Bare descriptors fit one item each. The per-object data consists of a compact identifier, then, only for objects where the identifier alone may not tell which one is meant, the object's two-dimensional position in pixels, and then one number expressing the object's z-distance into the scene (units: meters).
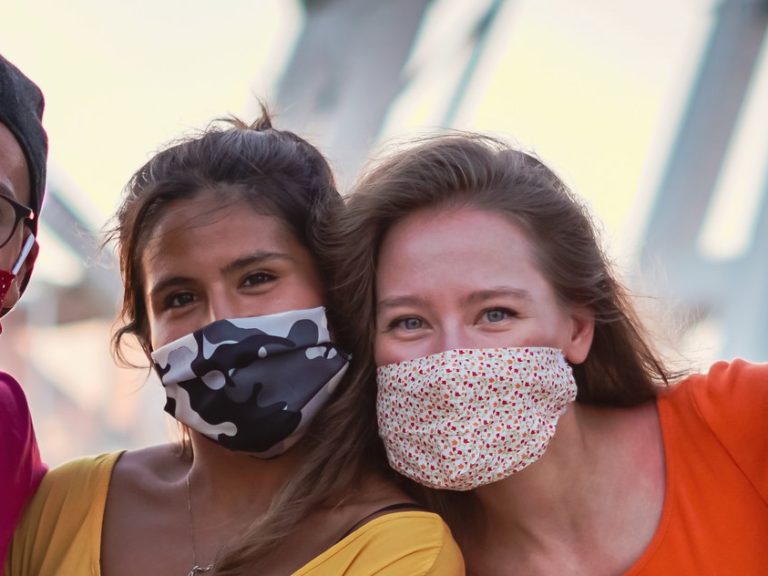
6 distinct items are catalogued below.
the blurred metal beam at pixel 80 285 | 8.68
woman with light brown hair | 3.97
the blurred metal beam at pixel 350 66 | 9.62
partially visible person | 4.21
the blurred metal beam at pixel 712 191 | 13.00
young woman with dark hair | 4.09
